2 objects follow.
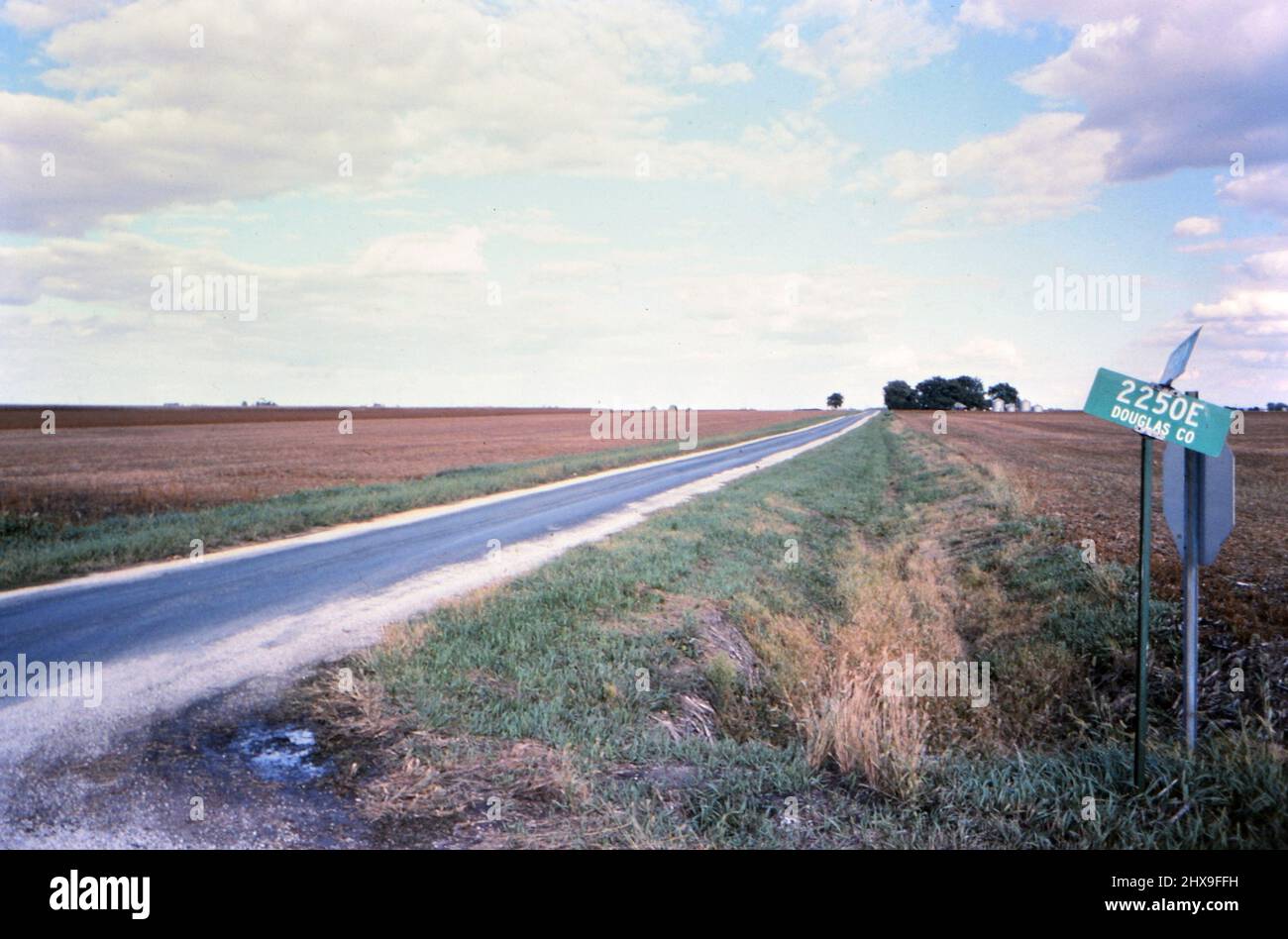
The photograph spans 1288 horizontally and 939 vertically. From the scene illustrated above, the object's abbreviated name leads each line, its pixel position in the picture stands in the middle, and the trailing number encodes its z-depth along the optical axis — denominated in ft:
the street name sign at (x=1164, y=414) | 14.10
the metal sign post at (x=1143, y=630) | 14.69
